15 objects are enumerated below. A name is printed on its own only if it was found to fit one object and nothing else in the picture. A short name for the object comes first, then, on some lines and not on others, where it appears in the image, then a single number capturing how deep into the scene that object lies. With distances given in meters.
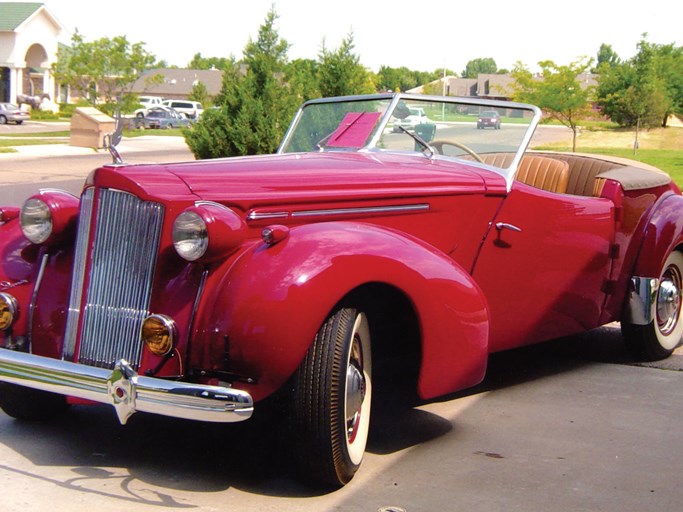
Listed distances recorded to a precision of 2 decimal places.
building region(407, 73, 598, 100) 64.47
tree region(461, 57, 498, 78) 135.30
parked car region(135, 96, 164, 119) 52.28
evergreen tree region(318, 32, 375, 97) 14.56
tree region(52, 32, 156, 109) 35.97
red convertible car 3.41
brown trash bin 29.14
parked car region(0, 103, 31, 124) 44.06
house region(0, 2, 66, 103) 51.02
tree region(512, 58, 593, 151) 29.27
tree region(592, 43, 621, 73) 116.00
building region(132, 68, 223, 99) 88.39
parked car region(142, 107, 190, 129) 49.28
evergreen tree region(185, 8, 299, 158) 13.89
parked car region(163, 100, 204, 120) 58.09
